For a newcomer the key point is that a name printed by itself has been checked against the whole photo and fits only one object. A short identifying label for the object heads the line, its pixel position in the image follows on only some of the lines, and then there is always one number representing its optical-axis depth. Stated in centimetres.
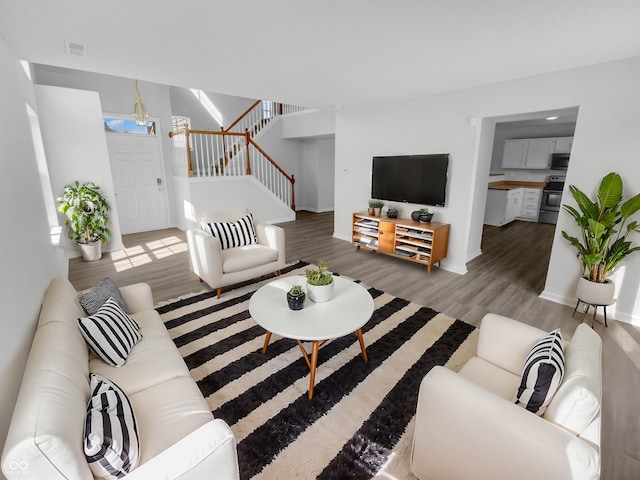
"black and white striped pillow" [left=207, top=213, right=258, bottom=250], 362
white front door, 588
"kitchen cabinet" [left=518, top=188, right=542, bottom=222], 700
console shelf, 409
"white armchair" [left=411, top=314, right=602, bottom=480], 100
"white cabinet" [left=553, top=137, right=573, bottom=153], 654
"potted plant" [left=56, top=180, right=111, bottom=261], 437
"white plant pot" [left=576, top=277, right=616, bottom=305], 277
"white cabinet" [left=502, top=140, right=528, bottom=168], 712
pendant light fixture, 380
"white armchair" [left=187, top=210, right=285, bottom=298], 321
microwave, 660
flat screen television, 414
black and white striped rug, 159
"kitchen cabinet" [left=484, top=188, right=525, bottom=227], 660
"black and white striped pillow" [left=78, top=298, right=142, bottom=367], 165
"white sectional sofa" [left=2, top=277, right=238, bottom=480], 91
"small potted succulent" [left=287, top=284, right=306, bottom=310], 218
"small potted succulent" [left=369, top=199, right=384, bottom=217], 480
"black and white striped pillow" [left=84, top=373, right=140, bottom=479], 103
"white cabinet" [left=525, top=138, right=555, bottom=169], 675
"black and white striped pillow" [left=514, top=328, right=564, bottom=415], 118
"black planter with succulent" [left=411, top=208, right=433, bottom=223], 426
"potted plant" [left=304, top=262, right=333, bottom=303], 230
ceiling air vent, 239
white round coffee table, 196
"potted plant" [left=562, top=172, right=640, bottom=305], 268
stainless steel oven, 677
